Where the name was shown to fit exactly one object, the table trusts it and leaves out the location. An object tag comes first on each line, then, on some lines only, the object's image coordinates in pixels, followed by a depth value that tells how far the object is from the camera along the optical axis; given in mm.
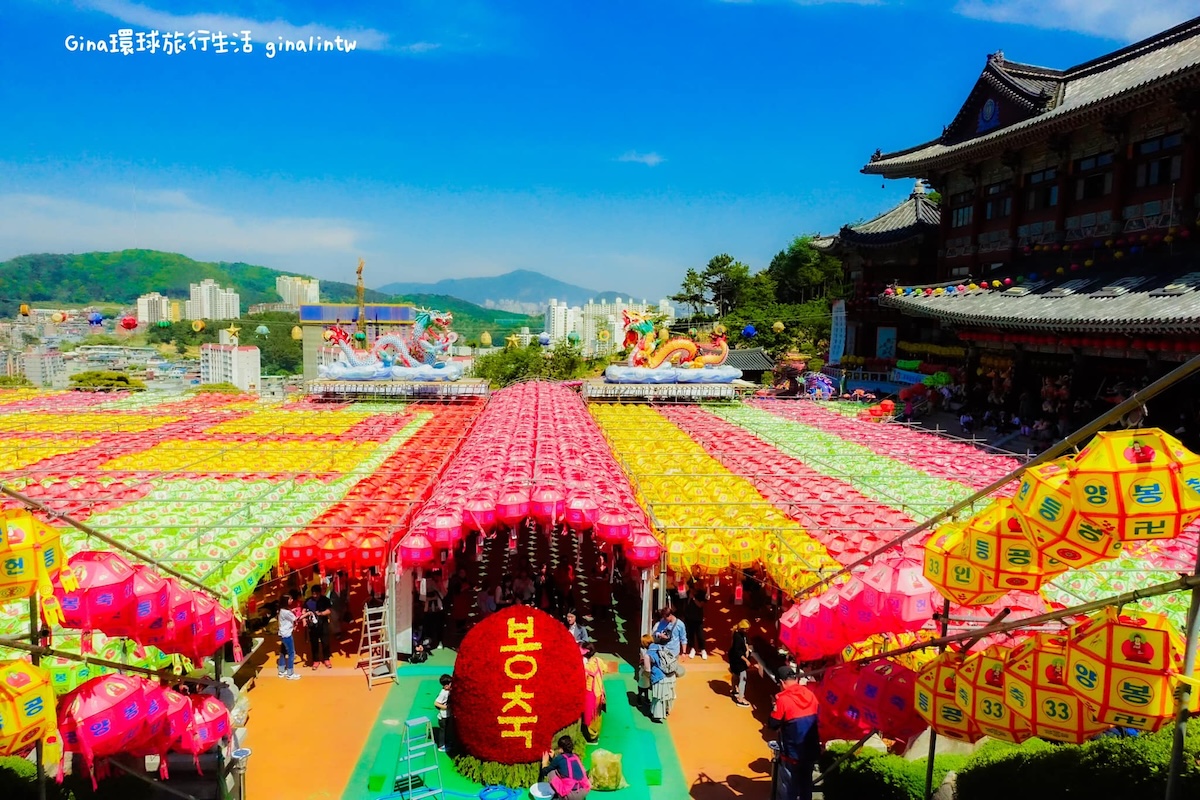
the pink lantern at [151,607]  6844
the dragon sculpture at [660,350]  29234
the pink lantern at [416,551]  10508
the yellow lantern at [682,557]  10742
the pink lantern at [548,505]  11273
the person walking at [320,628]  11445
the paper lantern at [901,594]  6836
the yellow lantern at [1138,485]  4008
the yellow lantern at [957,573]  5090
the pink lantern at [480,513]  11141
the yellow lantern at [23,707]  5059
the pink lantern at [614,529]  10766
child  9148
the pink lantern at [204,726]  6812
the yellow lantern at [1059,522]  4316
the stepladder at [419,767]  8008
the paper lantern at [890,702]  6262
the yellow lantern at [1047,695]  4555
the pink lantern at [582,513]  10961
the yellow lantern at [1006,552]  4762
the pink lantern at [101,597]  6453
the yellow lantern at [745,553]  10805
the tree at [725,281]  65188
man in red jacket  6867
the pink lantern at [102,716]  6020
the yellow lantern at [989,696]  4938
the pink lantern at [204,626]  7637
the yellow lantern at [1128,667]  4152
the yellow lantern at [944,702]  5391
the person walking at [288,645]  10984
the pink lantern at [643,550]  10523
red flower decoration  8359
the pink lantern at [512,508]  11297
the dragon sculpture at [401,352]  28844
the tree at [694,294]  67625
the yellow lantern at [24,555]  4992
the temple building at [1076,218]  17234
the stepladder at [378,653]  10969
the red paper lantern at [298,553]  10547
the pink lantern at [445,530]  10641
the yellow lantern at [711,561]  10773
